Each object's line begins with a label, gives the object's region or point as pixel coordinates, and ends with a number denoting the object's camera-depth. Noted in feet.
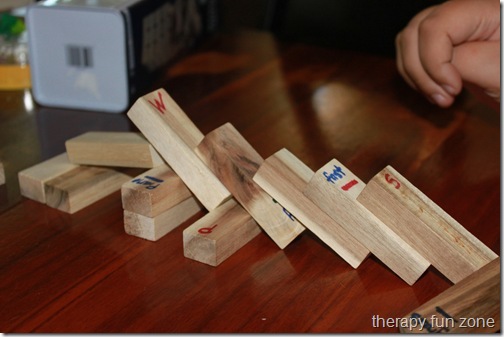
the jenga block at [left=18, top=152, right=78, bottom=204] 3.12
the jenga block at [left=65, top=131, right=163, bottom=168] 3.08
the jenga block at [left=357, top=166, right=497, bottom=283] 2.57
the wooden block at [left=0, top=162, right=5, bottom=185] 3.27
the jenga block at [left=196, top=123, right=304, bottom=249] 2.79
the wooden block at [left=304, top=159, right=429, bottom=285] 2.61
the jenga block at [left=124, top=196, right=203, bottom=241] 2.85
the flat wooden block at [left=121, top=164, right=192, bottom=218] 2.82
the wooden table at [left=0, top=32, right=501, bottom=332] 2.46
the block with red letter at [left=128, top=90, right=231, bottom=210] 2.86
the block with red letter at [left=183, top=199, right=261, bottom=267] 2.69
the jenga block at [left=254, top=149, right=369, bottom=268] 2.69
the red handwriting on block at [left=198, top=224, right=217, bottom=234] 2.72
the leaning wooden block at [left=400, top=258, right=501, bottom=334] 2.32
